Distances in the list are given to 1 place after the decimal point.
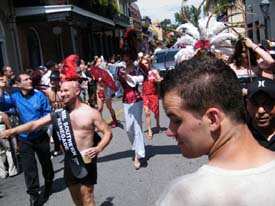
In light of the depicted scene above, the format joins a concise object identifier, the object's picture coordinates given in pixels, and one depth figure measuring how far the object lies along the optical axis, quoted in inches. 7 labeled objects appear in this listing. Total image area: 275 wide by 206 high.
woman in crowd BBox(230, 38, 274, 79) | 147.9
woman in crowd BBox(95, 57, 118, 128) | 437.7
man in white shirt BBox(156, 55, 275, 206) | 53.5
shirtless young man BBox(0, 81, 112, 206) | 170.9
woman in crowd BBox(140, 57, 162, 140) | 383.1
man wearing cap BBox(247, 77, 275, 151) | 121.6
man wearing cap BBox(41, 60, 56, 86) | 475.5
